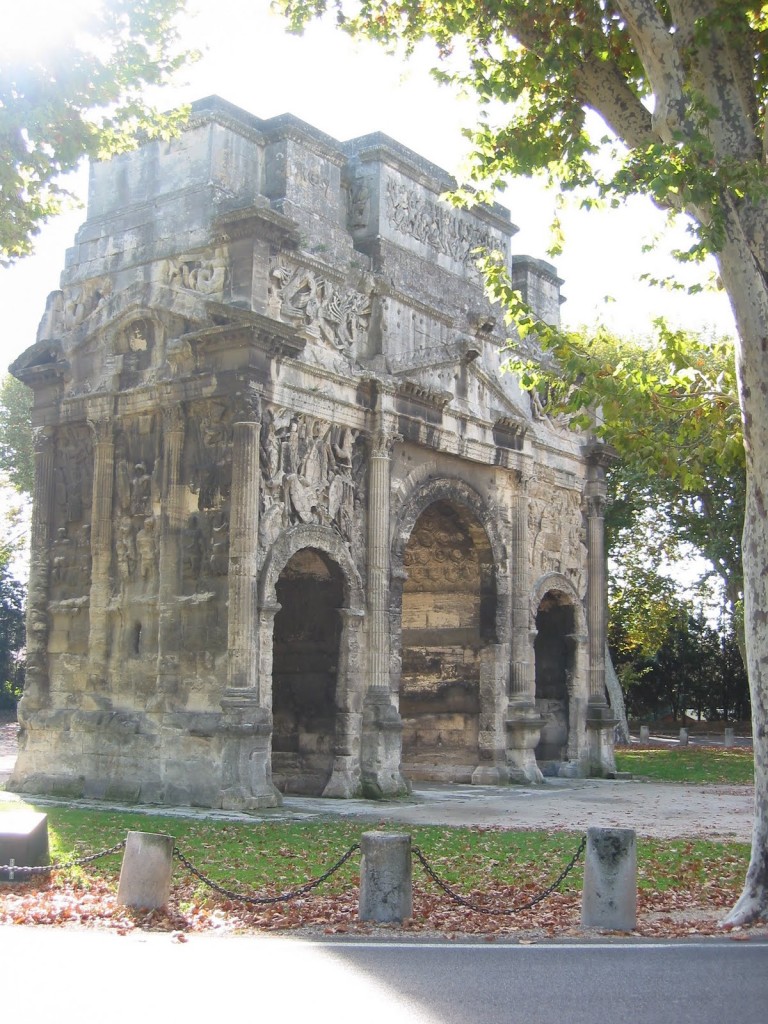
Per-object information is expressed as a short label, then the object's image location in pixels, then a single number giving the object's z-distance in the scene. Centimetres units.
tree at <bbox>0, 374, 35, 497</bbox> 3678
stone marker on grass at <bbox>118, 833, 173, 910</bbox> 984
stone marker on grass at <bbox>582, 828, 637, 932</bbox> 972
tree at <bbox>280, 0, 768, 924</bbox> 1052
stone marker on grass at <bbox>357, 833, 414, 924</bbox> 974
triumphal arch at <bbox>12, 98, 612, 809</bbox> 1828
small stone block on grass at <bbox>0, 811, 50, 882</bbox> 1105
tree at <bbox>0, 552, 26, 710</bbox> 4581
